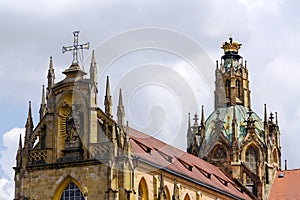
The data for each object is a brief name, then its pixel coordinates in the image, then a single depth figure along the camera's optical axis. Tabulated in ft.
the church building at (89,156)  175.32
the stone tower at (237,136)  278.26
